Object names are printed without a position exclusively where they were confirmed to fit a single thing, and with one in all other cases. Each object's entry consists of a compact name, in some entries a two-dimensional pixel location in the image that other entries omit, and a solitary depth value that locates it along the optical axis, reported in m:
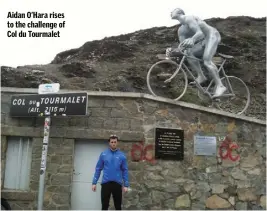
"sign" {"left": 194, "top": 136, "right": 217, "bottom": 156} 6.16
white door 5.96
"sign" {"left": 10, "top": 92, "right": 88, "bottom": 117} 5.43
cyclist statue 6.65
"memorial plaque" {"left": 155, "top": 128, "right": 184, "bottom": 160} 6.03
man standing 4.59
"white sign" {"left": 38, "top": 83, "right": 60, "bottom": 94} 5.23
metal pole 4.97
